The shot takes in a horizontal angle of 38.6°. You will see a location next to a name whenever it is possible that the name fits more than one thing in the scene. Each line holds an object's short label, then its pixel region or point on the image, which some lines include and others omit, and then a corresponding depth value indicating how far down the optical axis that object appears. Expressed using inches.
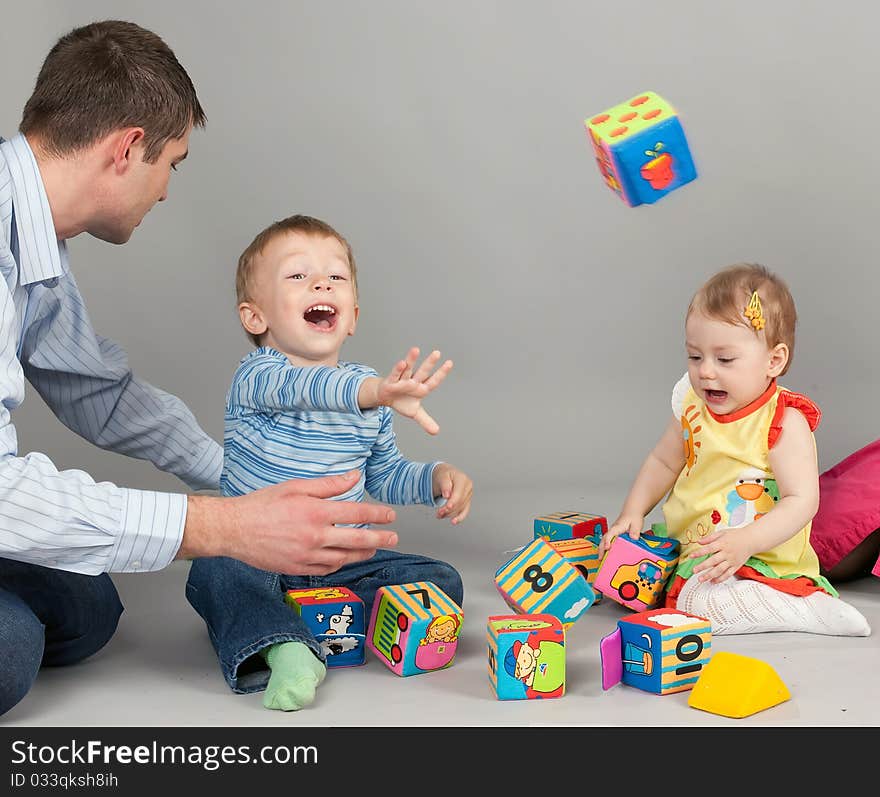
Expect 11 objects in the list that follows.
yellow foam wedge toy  64.5
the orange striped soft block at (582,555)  89.4
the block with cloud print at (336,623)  72.9
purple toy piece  68.1
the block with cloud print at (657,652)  68.0
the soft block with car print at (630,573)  84.8
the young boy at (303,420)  78.0
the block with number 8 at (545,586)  78.2
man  61.4
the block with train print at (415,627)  71.2
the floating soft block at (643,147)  80.9
